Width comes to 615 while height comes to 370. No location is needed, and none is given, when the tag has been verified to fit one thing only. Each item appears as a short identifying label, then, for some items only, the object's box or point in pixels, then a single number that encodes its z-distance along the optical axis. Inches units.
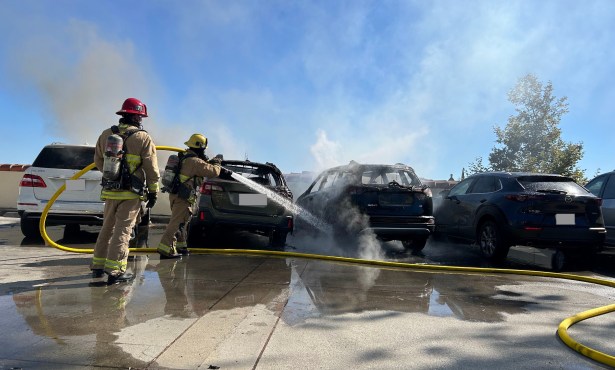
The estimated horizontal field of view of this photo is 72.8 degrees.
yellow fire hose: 132.6
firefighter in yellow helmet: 209.5
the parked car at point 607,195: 264.3
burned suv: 244.5
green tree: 678.5
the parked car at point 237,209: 237.1
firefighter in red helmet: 165.2
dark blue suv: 232.5
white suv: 249.3
